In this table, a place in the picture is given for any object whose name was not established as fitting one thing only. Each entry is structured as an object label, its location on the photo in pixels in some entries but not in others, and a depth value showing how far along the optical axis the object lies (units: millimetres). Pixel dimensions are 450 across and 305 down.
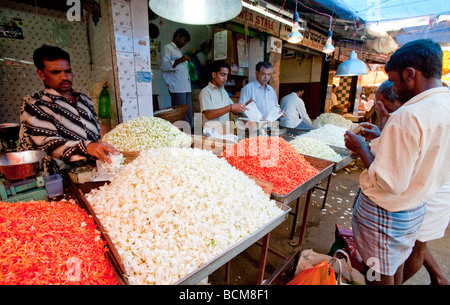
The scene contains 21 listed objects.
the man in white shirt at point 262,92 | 4449
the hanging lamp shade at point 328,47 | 5403
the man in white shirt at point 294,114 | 5477
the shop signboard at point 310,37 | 6422
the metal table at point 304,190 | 1812
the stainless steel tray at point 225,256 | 1026
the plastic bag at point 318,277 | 1652
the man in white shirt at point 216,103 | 3666
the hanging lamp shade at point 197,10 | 1707
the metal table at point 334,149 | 2765
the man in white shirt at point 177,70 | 4902
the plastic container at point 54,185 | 1546
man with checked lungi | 1379
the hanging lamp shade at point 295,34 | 4352
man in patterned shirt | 1912
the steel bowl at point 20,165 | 1358
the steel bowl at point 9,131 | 2899
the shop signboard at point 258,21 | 5060
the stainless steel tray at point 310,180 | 1785
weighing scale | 1368
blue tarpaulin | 4684
